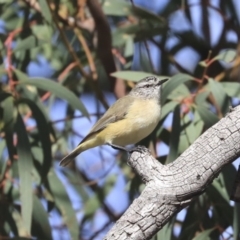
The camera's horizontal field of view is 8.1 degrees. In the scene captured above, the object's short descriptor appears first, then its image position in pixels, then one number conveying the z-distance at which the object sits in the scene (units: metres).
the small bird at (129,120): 7.54
